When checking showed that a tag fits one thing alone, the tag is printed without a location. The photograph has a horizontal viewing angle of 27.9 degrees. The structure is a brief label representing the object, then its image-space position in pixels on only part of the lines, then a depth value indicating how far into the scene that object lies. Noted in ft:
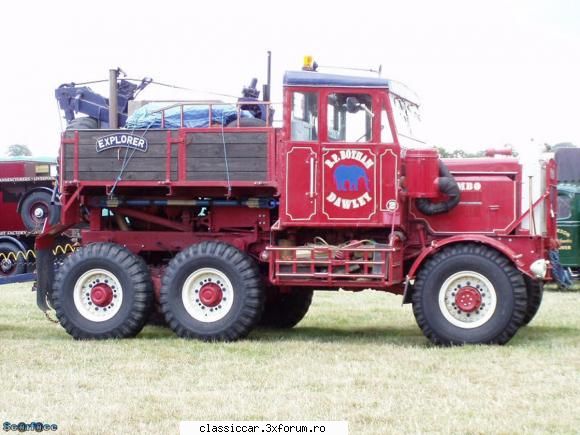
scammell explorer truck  38.63
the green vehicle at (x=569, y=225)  66.13
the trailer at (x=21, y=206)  75.61
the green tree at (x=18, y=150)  175.22
